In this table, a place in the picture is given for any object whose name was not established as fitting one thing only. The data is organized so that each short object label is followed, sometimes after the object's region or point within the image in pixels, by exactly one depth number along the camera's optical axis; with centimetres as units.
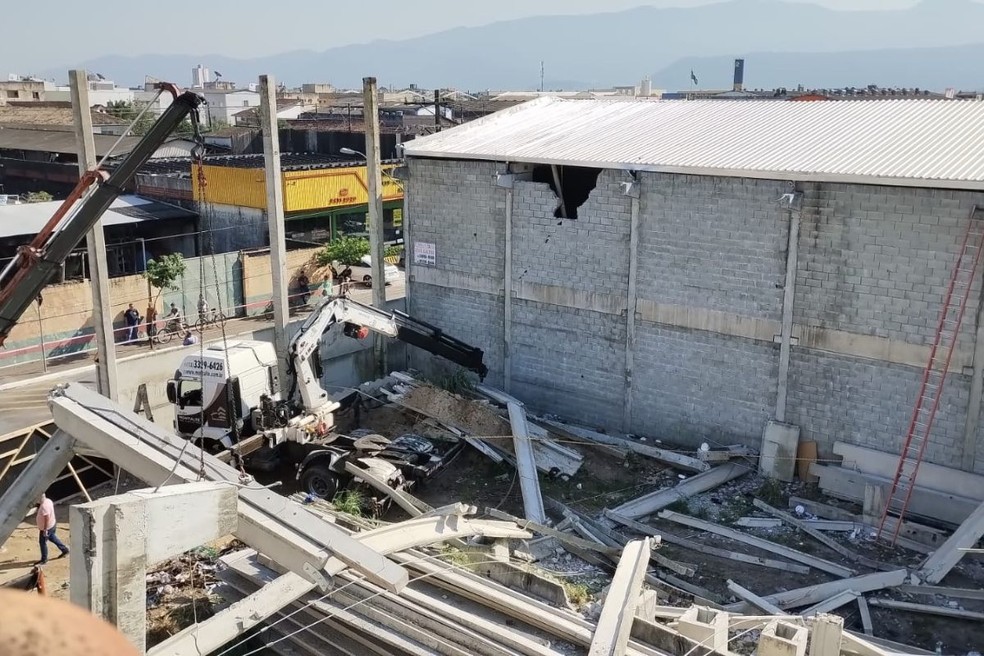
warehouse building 1541
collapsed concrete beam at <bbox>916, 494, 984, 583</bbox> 1231
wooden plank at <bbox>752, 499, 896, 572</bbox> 1340
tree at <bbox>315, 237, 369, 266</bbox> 2981
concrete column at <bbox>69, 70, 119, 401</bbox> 1431
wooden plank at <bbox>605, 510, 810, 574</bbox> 1337
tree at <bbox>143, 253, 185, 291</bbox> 2477
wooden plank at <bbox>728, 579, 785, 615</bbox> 1170
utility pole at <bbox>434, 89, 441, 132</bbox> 2882
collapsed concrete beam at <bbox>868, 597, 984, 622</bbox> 1158
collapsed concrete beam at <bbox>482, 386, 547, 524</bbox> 1523
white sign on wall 2166
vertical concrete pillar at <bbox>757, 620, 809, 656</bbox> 827
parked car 3175
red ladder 1455
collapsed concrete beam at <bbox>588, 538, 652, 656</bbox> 845
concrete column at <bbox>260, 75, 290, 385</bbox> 1741
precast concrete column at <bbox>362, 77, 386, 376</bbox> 1995
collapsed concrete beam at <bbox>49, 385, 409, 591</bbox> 703
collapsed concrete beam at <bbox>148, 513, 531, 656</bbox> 774
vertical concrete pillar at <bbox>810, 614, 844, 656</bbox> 855
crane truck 1588
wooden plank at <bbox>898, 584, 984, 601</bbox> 1197
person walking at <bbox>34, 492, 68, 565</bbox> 1370
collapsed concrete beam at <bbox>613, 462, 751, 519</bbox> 1525
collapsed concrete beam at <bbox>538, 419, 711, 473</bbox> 1697
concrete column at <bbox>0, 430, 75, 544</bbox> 923
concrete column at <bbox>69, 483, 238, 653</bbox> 621
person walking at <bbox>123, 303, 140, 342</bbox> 2392
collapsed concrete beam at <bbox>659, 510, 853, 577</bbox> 1313
